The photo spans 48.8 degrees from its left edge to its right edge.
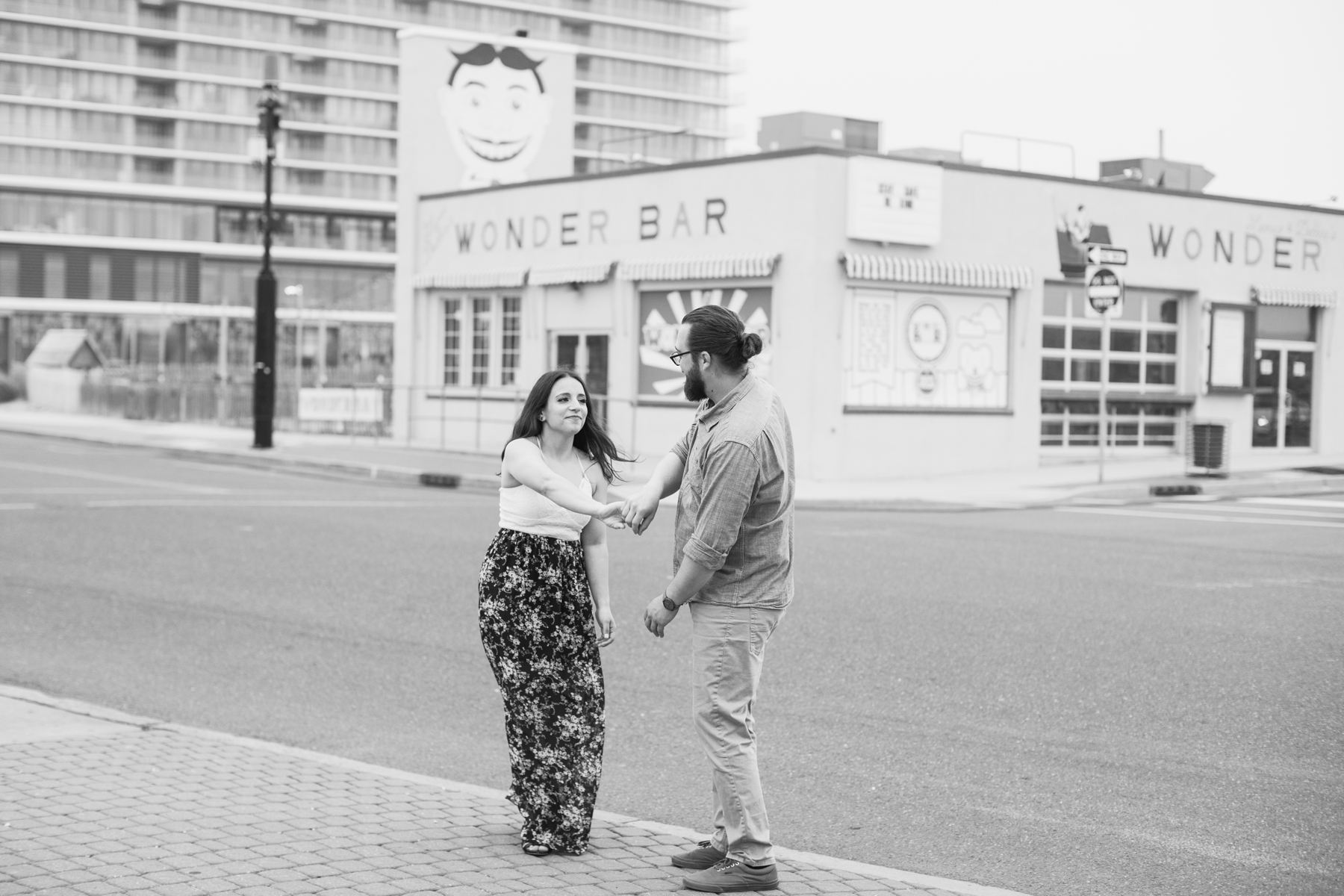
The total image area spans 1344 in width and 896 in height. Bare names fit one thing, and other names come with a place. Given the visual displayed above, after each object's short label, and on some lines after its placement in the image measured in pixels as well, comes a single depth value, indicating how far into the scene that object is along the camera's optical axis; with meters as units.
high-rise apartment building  93.06
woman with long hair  5.43
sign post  21.33
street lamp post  26.30
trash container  22.48
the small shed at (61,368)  42.41
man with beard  4.99
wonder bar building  23.55
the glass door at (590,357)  27.16
